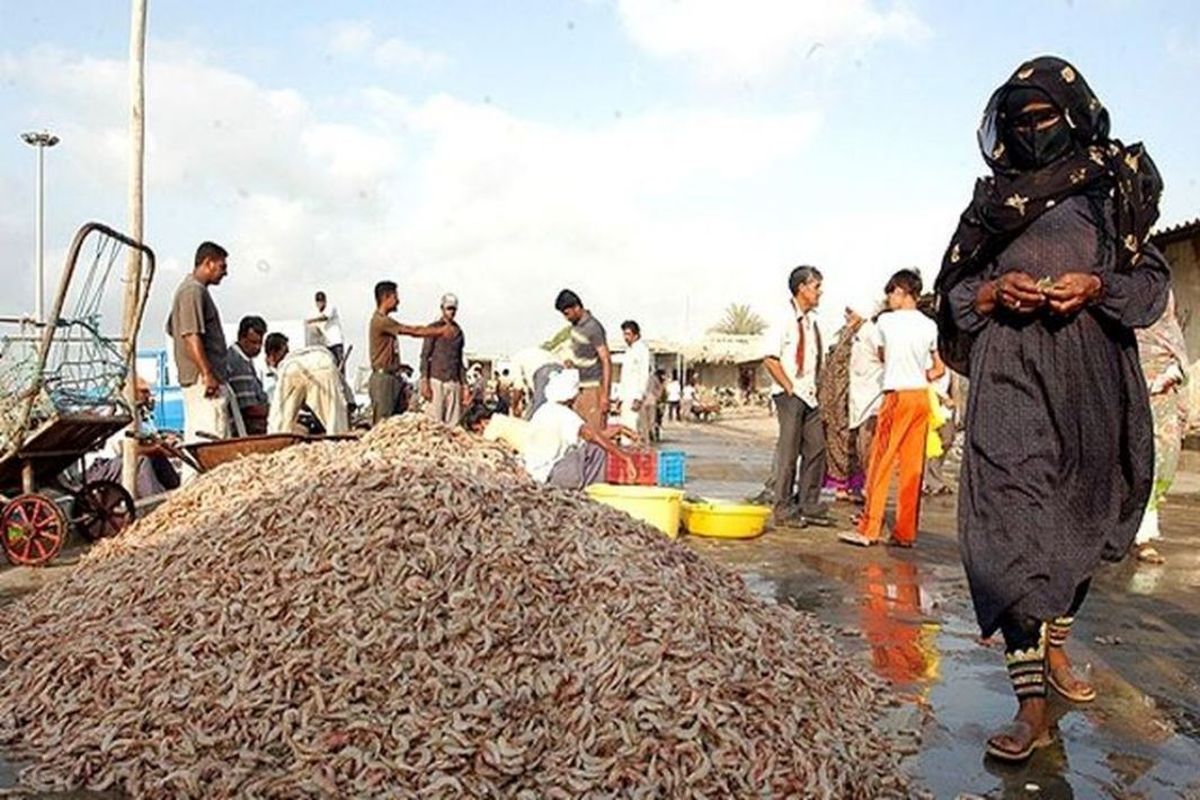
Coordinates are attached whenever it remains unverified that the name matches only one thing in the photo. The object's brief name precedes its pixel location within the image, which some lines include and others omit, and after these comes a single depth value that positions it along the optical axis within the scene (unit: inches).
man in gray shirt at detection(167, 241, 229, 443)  304.0
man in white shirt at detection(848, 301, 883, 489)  371.2
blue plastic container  432.8
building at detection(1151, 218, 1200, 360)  562.9
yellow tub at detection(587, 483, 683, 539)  279.4
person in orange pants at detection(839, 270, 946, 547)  297.4
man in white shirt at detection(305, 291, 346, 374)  615.5
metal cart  252.4
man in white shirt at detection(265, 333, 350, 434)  367.2
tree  2894.2
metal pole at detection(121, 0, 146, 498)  322.7
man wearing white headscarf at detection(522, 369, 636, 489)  297.7
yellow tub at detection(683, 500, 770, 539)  297.7
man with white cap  473.1
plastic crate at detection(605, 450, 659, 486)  371.2
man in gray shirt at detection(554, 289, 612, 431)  445.4
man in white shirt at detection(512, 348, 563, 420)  441.7
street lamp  985.5
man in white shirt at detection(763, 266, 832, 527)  328.5
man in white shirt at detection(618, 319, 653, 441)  578.9
